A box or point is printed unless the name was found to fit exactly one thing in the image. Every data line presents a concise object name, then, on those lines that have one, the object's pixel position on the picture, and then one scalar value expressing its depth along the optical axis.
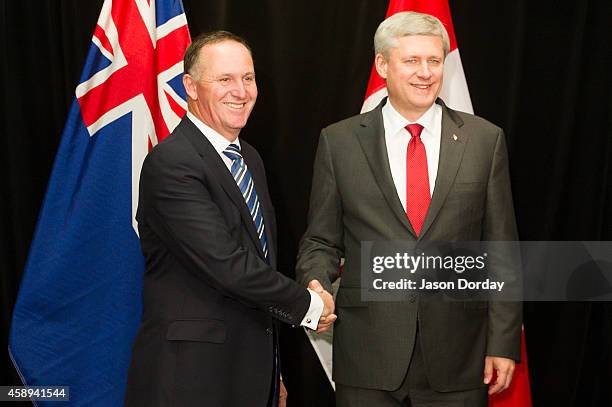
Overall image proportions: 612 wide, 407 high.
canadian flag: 3.05
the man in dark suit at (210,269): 2.09
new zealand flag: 2.89
